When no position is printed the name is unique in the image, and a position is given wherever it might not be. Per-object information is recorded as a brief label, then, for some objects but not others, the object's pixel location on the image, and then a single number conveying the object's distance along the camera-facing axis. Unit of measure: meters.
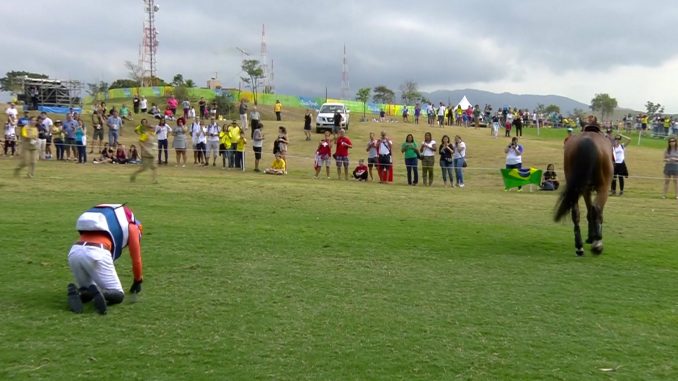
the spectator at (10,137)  26.53
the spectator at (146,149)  16.95
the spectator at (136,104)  47.66
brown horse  8.77
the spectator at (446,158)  21.78
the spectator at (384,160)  22.44
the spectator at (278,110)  48.01
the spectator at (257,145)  24.55
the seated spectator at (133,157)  25.77
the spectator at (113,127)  27.84
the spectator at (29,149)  17.75
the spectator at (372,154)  23.06
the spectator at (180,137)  25.52
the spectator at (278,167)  24.00
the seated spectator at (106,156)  25.89
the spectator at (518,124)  40.38
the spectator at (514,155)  21.39
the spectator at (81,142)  25.65
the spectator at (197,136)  26.34
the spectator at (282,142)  24.02
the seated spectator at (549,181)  20.88
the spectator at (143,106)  48.41
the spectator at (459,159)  21.98
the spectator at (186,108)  43.84
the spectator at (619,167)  20.17
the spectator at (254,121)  29.58
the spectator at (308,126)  38.03
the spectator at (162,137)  25.86
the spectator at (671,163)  18.73
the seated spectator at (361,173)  22.61
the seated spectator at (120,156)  25.71
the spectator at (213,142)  25.97
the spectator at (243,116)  39.41
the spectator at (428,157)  21.95
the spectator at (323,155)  23.25
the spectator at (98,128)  28.90
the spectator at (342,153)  22.86
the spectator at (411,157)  22.12
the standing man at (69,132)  26.45
